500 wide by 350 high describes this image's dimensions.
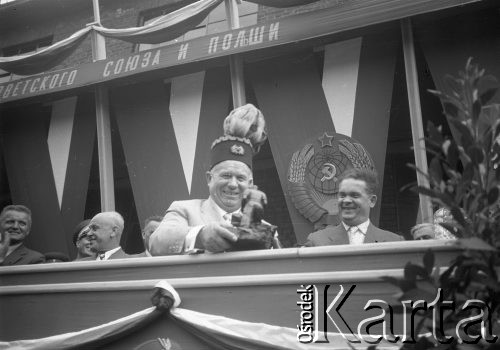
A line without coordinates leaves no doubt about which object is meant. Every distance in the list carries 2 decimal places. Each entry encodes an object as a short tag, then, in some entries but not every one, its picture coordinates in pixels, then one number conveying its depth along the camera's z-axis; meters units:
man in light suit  2.82
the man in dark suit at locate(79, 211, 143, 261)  4.33
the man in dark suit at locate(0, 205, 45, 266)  4.34
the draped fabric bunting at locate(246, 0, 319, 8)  4.68
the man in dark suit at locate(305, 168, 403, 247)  3.44
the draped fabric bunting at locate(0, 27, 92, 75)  5.65
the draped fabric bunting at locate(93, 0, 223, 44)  5.11
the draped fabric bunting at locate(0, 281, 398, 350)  2.22
